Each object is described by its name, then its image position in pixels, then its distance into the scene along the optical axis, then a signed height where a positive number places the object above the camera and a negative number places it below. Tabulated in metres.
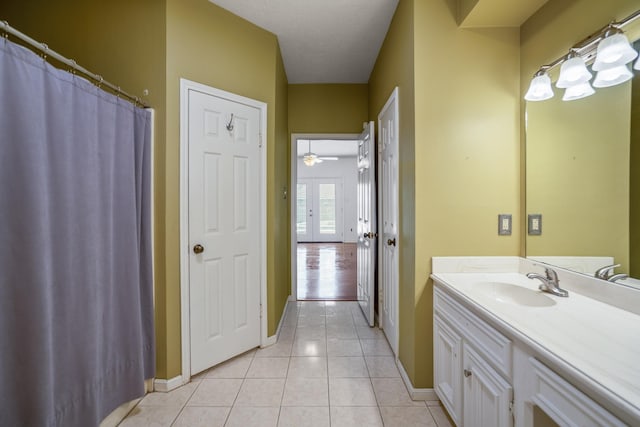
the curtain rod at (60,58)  0.97 +0.69
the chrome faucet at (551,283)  1.30 -0.36
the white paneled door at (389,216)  2.10 -0.04
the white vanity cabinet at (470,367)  1.06 -0.73
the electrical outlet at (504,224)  1.71 -0.08
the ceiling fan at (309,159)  6.23 +1.22
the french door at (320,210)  8.64 +0.04
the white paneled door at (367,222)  2.72 -0.12
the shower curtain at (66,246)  1.02 -0.16
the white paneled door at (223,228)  1.96 -0.13
